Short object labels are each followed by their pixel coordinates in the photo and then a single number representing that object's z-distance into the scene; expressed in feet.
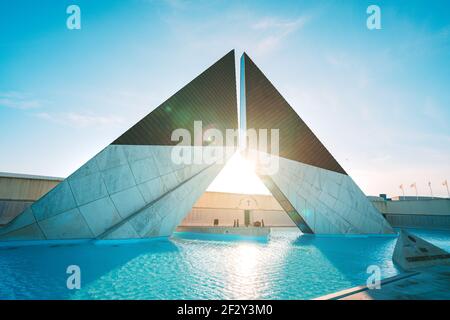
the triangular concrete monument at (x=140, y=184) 29.55
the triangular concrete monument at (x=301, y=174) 49.85
